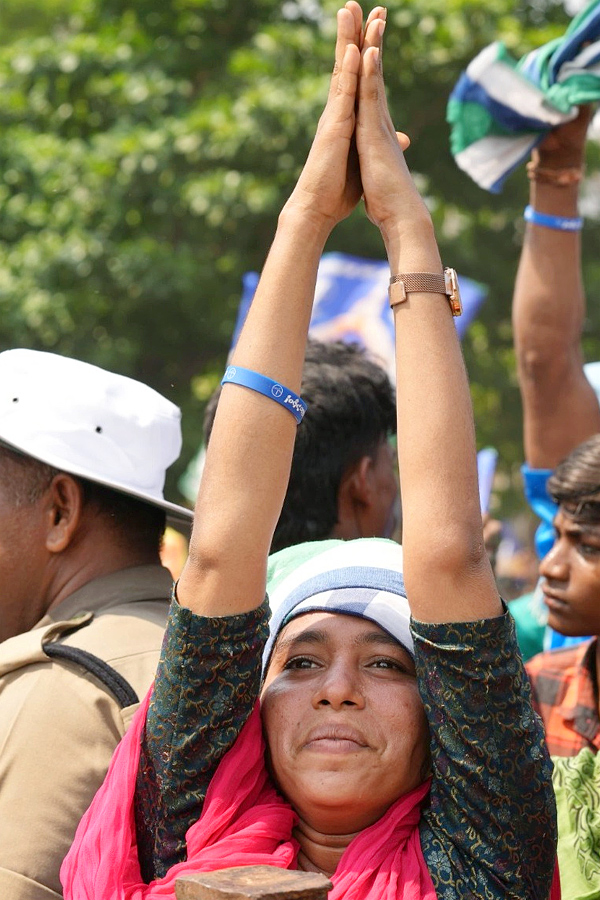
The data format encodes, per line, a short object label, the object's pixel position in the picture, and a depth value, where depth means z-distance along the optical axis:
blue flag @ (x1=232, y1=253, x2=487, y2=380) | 5.17
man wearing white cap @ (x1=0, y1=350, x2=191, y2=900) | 2.87
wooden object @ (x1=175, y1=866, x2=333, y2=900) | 2.49
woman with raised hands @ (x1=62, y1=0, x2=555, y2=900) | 2.67
